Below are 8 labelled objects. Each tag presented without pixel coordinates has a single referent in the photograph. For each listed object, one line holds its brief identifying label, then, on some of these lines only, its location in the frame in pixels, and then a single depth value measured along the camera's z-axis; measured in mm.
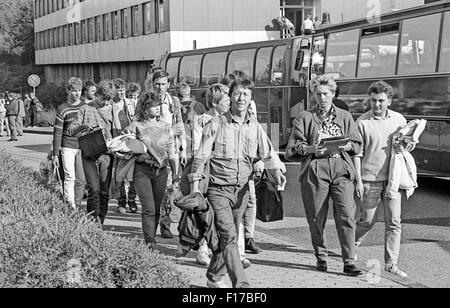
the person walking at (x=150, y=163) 8688
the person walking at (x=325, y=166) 7684
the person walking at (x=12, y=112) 33088
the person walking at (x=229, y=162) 6762
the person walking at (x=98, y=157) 9719
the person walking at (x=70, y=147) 10141
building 45844
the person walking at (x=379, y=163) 7867
